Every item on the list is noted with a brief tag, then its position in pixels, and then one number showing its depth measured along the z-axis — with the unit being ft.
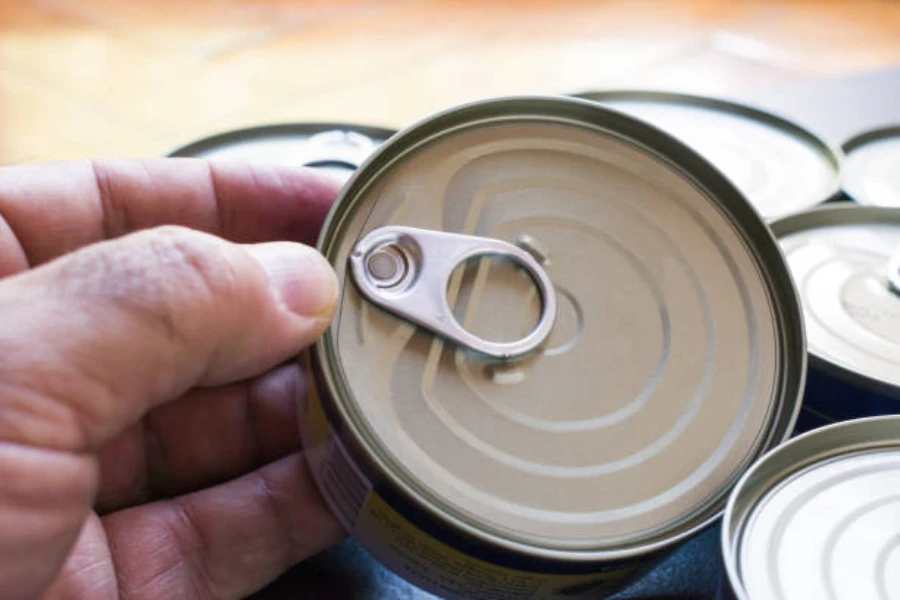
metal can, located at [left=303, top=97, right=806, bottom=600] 0.76
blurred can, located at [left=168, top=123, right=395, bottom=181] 1.04
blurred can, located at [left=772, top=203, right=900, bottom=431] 0.83
